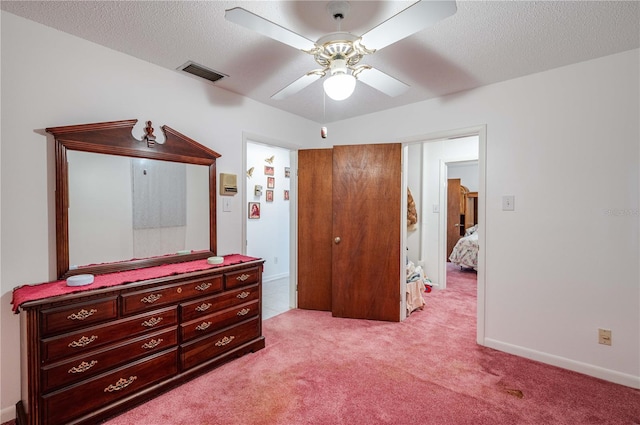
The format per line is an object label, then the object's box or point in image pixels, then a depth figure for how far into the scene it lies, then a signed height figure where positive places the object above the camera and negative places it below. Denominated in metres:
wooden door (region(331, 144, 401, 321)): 3.21 -0.30
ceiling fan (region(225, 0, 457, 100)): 1.19 +0.83
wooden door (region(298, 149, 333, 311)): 3.58 -0.28
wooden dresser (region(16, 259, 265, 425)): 1.51 -0.86
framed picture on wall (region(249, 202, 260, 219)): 4.67 -0.06
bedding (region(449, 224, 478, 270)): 5.66 -0.97
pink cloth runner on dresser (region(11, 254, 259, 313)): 1.56 -0.48
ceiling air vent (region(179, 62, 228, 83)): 2.34 +1.15
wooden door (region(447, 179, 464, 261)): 7.32 -0.27
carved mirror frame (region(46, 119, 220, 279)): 1.87 +0.42
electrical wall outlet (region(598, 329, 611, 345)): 2.16 -1.00
